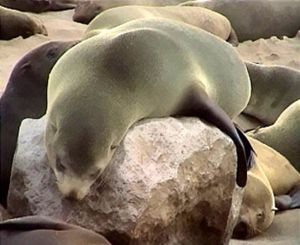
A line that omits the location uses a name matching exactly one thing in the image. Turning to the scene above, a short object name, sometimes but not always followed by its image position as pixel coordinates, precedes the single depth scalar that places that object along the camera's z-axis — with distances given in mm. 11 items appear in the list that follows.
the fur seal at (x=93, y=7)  15398
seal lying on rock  5941
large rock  6125
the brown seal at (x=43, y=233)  4957
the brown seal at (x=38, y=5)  15805
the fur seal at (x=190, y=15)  12517
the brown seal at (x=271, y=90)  12148
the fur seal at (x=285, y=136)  10023
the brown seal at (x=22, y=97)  7074
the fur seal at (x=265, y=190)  7648
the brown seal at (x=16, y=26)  13414
